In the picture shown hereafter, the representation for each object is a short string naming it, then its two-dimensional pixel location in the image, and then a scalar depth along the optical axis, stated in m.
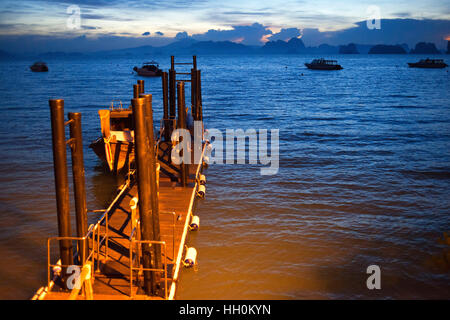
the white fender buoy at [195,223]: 11.66
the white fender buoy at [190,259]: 9.59
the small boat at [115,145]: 17.03
